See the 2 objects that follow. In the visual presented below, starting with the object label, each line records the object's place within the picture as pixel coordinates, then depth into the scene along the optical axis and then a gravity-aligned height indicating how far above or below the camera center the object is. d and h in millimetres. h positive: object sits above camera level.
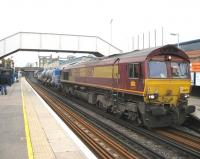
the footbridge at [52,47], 44062 +2944
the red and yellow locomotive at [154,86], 15188 -595
